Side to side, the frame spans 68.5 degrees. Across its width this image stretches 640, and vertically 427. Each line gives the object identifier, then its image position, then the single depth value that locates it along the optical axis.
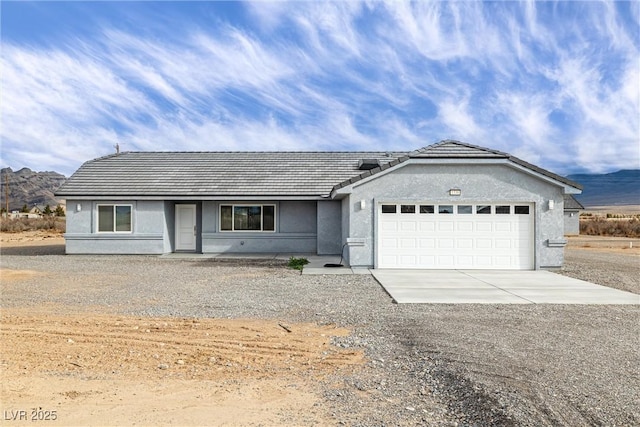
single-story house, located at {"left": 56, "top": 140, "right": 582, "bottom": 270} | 15.33
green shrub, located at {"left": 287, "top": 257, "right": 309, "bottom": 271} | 16.00
